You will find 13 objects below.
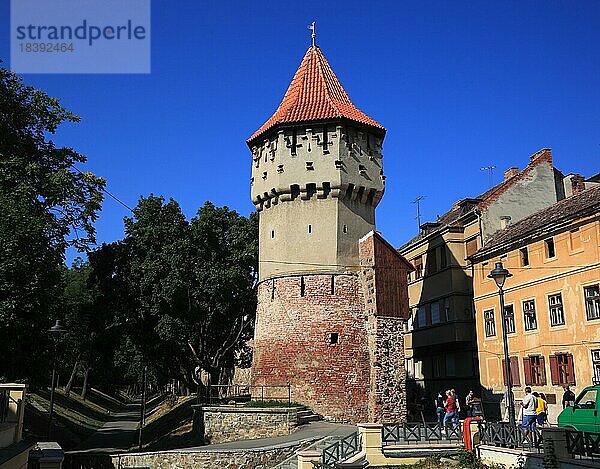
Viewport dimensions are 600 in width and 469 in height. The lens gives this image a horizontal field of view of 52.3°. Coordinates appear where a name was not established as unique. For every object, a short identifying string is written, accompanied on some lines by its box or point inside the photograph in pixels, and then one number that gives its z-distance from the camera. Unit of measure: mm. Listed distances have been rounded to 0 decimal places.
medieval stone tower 27359
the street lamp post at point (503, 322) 18042
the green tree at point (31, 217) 22562
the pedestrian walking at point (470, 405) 23836
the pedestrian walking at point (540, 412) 19406
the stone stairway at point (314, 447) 20105
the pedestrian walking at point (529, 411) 18484
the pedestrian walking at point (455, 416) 21000
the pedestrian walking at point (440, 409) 24547
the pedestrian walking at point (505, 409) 29438
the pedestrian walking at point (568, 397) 21906
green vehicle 14805
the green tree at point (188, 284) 34500
